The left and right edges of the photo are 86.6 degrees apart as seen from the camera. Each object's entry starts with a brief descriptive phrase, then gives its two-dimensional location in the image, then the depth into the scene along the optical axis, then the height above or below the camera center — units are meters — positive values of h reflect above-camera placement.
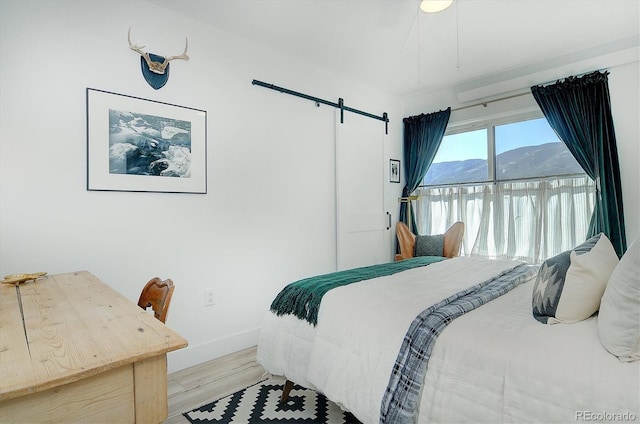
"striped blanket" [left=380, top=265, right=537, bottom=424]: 1.31 -0.59
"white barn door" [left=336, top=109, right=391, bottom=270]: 3.85 +0.27
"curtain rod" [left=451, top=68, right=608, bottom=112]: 3.23 +1.30
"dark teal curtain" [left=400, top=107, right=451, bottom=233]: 4.28 +0.93
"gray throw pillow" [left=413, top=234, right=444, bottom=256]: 3.87 -0.35
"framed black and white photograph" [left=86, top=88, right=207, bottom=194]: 2.22 +0.52
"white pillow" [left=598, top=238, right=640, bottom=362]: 1.03 -0.31
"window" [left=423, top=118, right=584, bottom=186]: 3.51 +0.68
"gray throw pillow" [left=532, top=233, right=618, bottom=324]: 1.29 -0.28
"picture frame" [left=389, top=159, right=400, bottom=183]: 4.51 +0.61
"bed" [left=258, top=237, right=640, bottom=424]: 1.04 -0.52
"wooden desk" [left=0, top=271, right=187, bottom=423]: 0.71 -0.33
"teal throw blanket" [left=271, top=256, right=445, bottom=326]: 1.86 -0.43
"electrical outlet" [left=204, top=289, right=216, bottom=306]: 2.73 -0.65
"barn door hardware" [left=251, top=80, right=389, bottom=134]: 3.14 +1.23
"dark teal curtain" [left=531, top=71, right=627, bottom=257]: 3.03 +0.70
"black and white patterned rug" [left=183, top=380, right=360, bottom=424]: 1.86 -1.11
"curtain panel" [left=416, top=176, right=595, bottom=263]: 3.28 +0.00
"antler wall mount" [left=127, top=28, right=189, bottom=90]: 2.39 +1.10
